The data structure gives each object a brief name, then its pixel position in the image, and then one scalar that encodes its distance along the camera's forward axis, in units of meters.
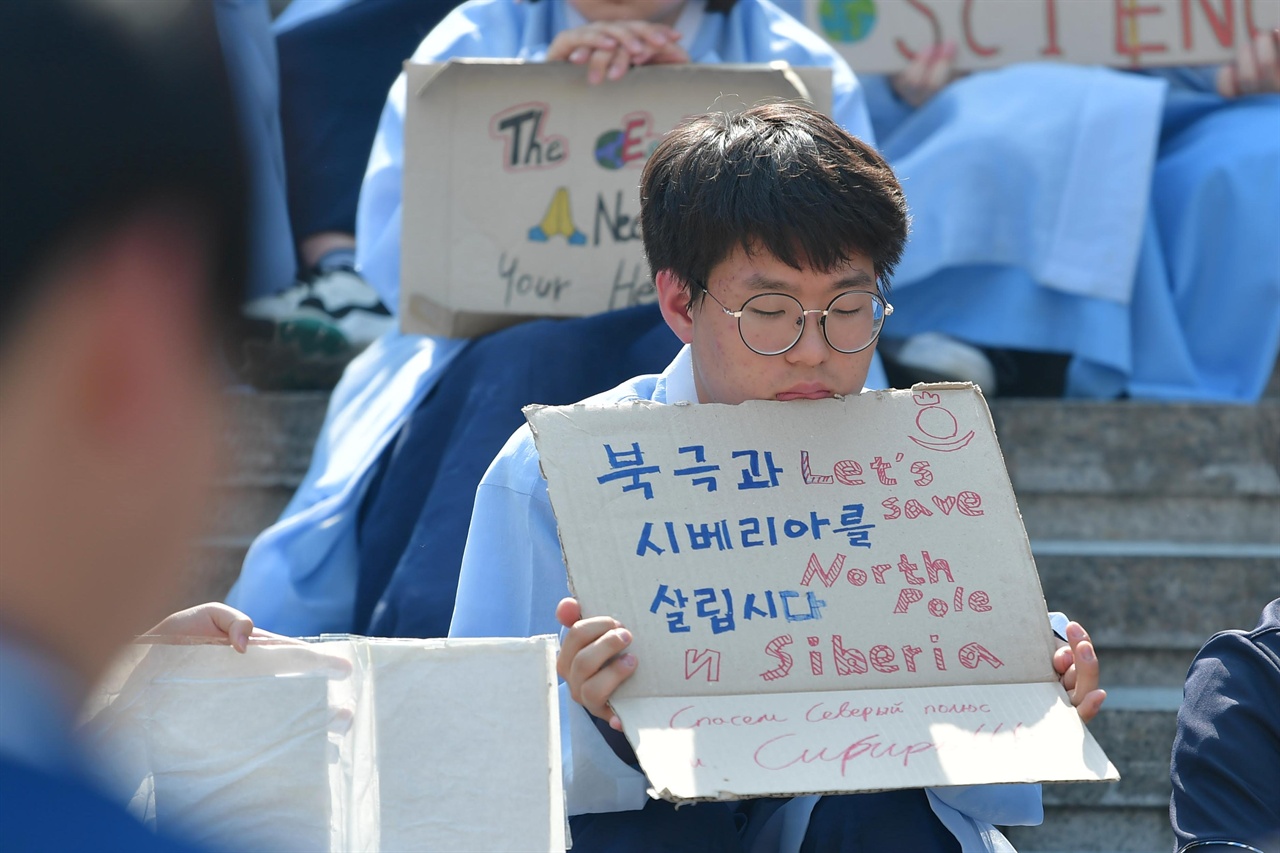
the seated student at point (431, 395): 5.59
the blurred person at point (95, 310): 3.15
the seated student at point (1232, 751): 5.00
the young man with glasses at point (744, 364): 5.03
